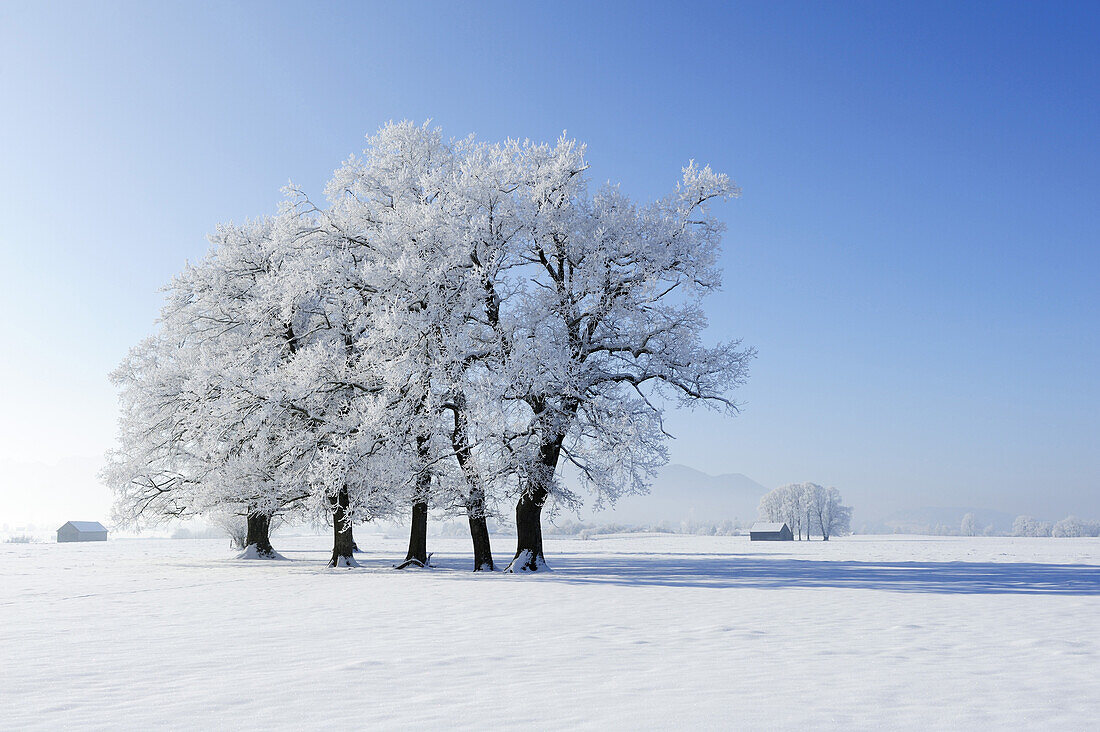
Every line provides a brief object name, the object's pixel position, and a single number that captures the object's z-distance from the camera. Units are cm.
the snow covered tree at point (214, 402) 2636
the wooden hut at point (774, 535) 11638
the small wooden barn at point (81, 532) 10575
